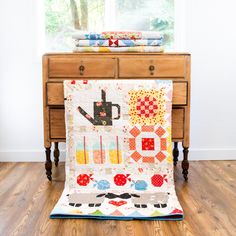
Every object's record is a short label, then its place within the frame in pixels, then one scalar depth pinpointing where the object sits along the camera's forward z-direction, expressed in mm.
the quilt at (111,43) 2344
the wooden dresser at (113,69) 2299
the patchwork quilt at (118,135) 2195
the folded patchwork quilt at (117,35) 2350
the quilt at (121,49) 2338
